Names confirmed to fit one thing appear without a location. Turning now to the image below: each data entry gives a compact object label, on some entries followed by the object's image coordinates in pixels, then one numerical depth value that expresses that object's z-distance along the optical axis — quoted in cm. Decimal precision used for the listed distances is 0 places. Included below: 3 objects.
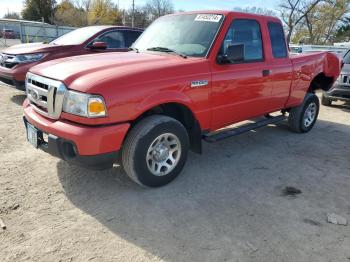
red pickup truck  319
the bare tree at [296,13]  3987
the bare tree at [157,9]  6103
